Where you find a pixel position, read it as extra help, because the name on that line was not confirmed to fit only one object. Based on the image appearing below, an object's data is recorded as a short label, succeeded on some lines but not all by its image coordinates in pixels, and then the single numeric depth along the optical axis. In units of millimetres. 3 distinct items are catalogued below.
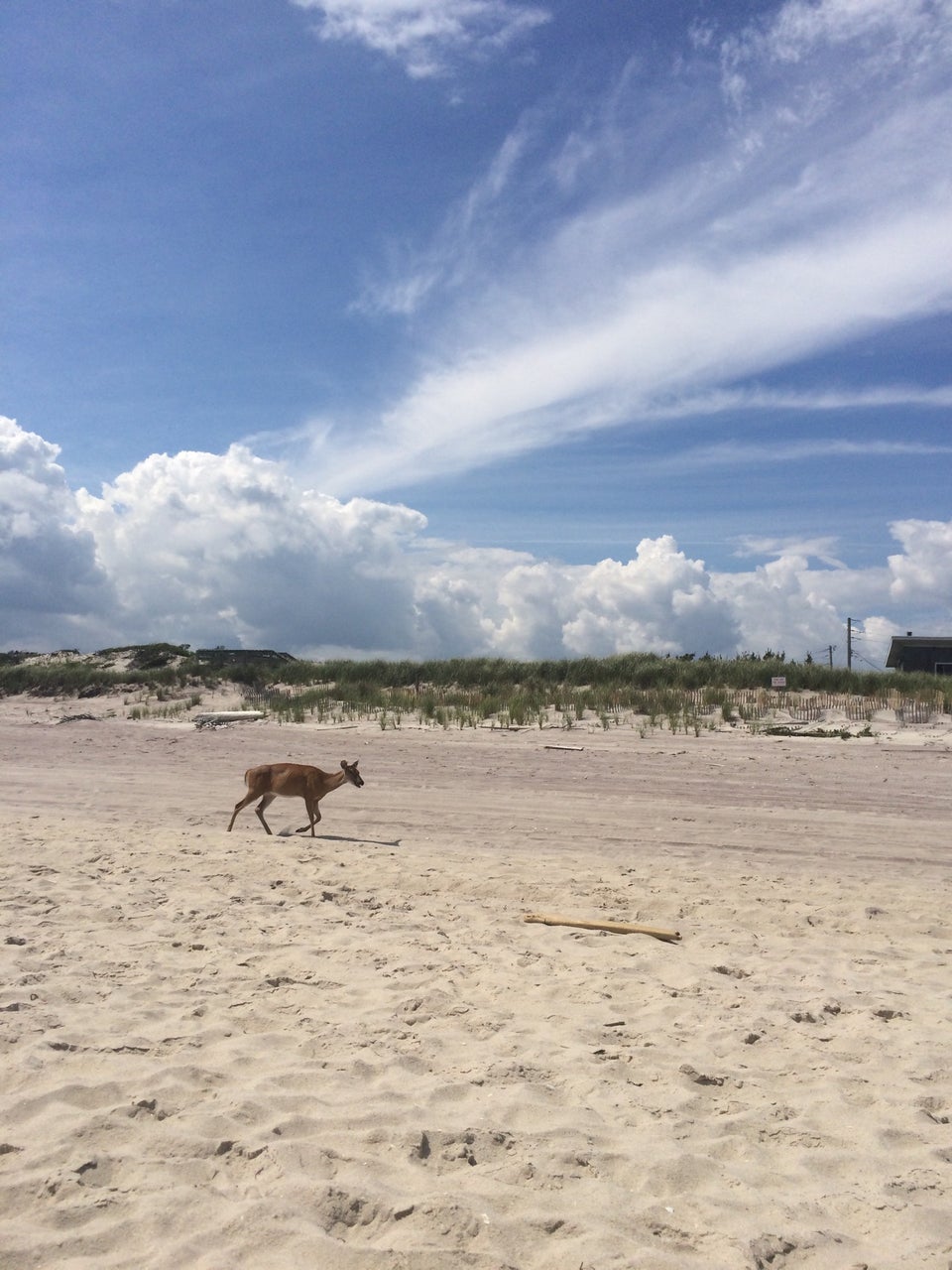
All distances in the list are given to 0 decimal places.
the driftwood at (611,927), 6707
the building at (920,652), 44500
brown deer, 10711
